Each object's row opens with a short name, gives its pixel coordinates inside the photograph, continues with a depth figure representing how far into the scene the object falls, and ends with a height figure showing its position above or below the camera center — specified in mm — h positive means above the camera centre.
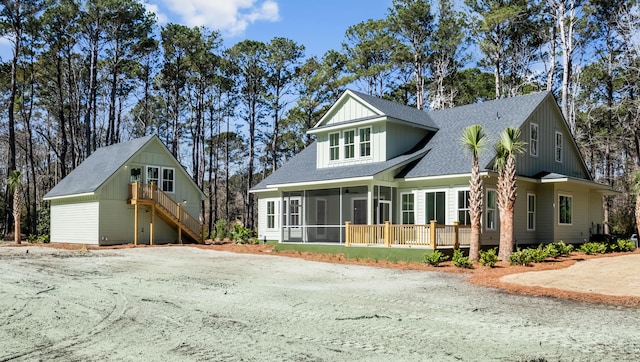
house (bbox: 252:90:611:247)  20500 +949
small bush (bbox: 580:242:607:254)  20500 -1838
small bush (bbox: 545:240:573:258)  18647 -1771
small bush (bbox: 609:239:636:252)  21938 -1855
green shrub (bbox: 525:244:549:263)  16953 -1748
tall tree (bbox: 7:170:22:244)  30375 +387
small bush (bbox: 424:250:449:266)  16969 -1815
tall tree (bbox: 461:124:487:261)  17188 +293
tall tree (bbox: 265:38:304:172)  45469 +11893
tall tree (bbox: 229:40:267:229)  45503 +11160
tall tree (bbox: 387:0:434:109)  37875 +12545
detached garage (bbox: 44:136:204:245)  28891 +89
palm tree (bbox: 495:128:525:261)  17531 +536
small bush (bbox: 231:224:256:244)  30030 -1920
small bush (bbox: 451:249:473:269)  15984 -1847
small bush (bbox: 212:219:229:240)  34438 -1888
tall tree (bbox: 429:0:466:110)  37688 +10786
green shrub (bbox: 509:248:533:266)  16344 -1760
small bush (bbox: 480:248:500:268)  15945 -1766
